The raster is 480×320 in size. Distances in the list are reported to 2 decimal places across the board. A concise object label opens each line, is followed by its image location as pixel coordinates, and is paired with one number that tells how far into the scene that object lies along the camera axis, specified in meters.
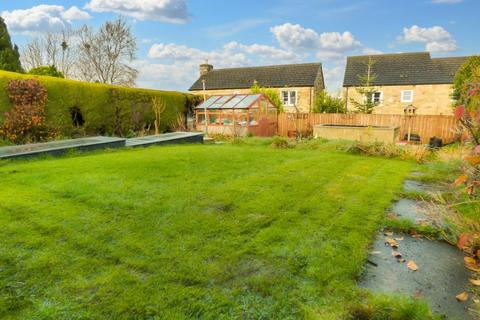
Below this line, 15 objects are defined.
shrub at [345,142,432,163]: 9.38
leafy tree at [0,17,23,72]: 13.35
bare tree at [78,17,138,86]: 30.23
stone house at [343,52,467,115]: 23.42
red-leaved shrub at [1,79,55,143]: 10.31
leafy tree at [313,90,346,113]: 19.45
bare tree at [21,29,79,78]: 29.83
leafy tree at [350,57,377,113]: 20.15
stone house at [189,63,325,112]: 26.55
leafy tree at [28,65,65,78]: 14.55
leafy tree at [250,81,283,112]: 21.35
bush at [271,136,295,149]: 11.87
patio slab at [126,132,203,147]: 11.45
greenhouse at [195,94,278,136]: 16.31
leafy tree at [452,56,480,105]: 13.16
